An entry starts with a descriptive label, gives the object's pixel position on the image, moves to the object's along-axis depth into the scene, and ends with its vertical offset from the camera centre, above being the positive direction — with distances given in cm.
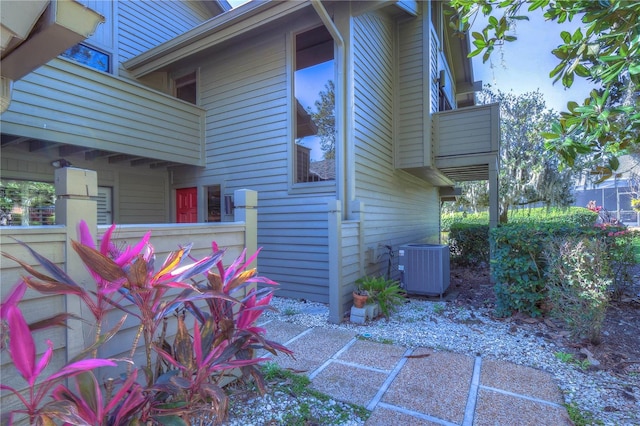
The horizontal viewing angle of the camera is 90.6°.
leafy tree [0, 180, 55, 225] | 520 +35
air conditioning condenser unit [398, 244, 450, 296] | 556 -101
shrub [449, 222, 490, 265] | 862 -90
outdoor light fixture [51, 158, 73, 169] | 546 +91
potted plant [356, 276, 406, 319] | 459 -119
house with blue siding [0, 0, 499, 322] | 516 +163
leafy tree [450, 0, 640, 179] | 229 +131
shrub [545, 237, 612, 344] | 332 -80
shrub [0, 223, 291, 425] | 122 -65
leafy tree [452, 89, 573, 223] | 1540 +240
